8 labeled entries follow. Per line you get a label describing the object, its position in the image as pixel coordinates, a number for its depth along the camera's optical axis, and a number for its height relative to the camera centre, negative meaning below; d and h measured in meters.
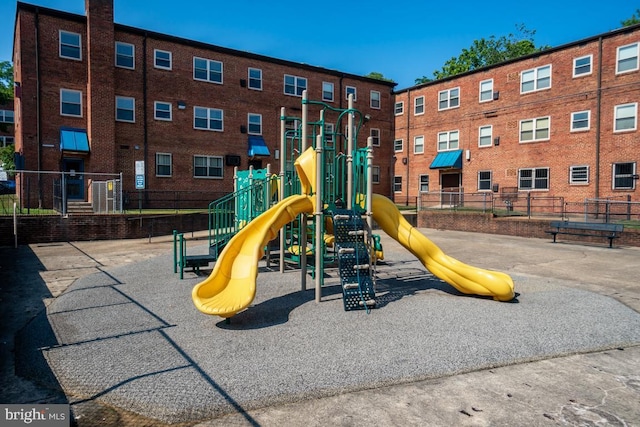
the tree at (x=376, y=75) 66.25 +19.65
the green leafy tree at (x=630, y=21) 50.54 +21.62
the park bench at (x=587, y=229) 16.55 -1.17
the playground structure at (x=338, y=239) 6.94 -0.75
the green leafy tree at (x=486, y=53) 51.16 +17.92
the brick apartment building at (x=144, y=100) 22.36 +5.92
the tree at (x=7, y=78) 53.38 +15.87
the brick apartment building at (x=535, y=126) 23.23 +4.90
